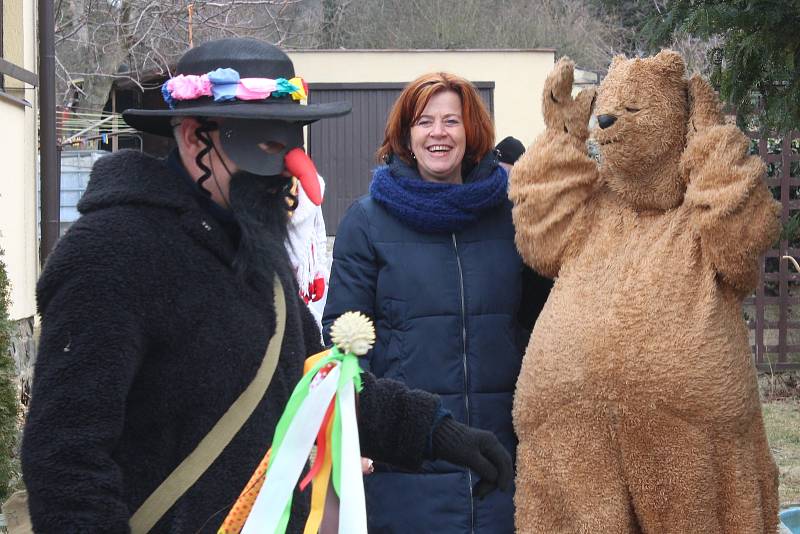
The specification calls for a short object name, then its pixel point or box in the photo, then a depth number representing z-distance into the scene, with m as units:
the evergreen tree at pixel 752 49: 3.48
